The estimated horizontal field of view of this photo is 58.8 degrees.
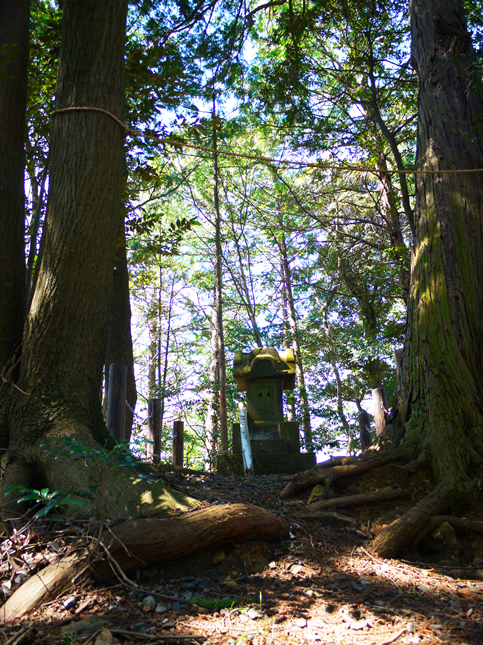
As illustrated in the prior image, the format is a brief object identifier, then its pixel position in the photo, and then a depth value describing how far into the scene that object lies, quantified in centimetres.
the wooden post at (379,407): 654
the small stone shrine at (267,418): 583
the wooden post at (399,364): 423
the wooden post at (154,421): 594
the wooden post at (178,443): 671
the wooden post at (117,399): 473
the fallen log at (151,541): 184
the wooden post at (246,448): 534
